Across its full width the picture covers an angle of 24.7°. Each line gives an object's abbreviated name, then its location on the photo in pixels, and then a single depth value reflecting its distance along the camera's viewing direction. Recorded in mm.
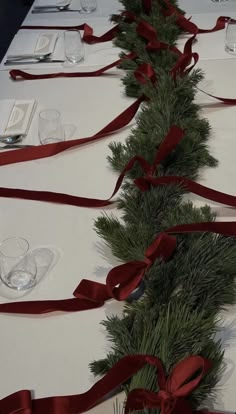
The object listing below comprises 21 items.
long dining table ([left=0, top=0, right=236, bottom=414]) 681
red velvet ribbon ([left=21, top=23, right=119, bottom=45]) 1598
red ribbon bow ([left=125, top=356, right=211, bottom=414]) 554
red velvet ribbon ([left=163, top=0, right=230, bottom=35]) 1572
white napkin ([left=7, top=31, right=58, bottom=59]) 1544
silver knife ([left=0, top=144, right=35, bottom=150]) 1143
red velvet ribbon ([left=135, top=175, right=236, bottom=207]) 886
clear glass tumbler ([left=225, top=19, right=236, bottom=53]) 1472
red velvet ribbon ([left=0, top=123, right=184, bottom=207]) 933
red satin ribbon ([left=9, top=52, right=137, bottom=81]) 1423
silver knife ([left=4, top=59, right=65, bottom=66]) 1500
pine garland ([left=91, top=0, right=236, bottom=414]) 616
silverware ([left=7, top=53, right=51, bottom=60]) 1517
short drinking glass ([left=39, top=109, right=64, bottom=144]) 1146
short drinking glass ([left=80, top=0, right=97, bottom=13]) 1849
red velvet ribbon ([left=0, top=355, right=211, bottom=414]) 559
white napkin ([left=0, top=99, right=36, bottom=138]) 1187
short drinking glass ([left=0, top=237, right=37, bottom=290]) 805
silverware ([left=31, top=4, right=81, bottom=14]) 1868
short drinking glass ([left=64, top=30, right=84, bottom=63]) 1491
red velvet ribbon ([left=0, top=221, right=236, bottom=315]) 723
